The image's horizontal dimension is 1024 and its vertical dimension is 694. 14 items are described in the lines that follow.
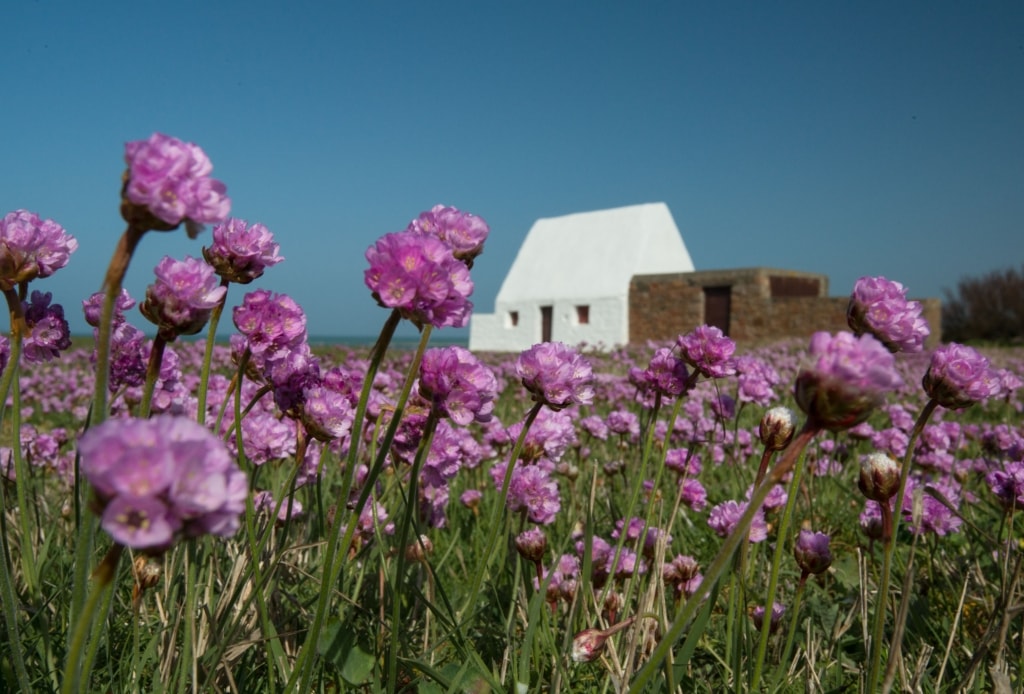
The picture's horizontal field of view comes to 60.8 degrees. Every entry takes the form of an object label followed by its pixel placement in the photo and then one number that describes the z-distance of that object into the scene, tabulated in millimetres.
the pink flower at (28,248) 230
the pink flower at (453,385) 239
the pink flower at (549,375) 252
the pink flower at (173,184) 158
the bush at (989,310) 21006
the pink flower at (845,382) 160
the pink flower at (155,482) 130
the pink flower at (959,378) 256
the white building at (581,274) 16218
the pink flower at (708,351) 309
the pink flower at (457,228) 247
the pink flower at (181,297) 203
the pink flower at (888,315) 251
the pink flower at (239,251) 236
